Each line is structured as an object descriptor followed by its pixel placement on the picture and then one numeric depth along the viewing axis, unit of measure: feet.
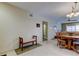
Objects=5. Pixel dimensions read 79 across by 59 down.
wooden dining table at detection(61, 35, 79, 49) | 7.35
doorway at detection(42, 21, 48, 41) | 11.77
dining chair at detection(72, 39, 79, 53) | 7.21
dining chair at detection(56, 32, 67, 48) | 8.11
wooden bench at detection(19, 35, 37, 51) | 6.99
